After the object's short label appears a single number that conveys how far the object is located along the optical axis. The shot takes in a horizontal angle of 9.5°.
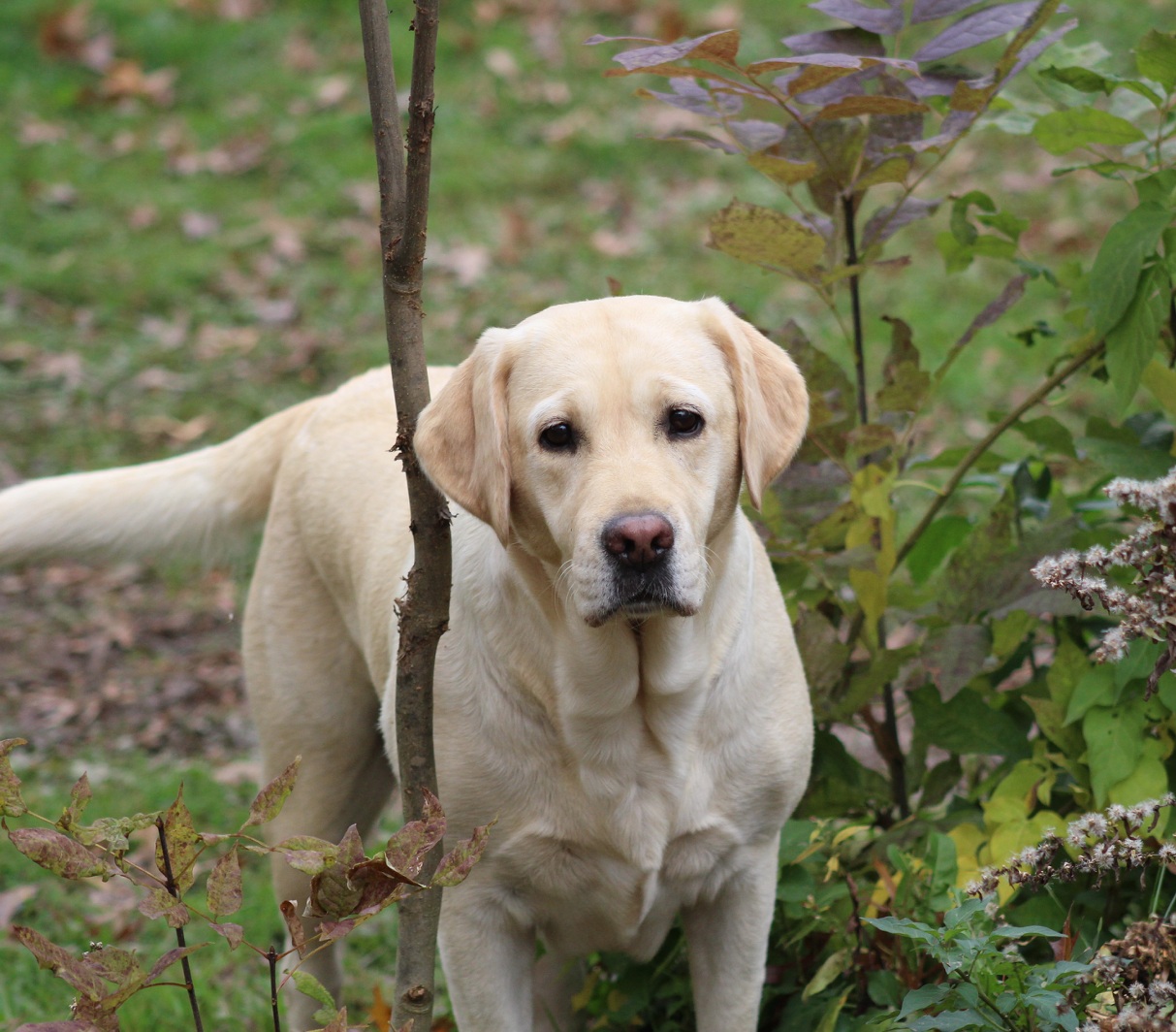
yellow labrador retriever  4.35
